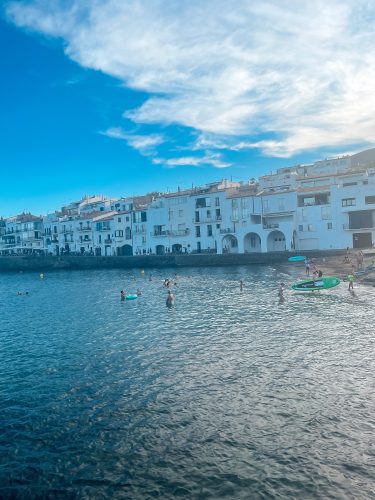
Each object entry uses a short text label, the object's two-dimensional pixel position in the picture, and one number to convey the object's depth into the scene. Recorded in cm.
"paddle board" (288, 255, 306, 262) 6225
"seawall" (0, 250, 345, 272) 6888
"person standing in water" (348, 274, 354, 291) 3825
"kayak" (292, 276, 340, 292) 3905
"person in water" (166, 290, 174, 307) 3681
